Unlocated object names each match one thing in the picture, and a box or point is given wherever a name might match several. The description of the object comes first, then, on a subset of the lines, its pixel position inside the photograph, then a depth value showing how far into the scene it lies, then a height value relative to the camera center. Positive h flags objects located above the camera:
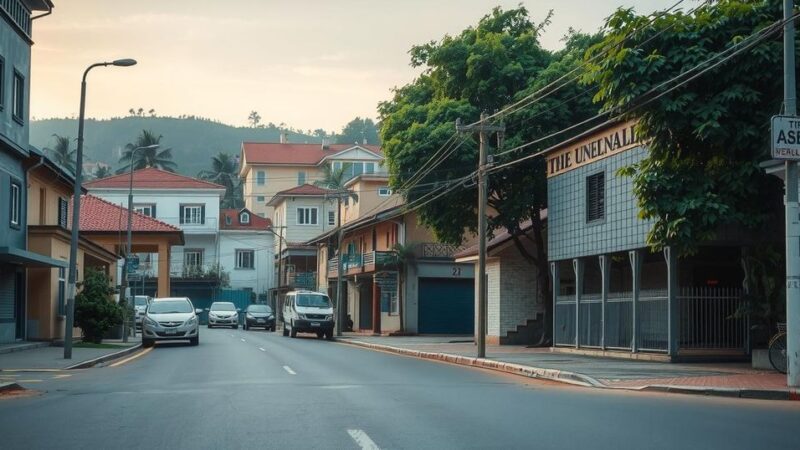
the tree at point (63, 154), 99.75 +14.11
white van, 43.94 -0.87
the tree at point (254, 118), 188.00 +33.00
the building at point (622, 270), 24.16 +0.69
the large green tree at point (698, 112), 20.23 +3.76
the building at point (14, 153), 28.88 +4.13
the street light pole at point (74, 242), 24.91 +1.30
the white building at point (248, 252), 85.88 +3.57
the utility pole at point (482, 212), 26.50 +2.20
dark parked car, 58.00 -1.35
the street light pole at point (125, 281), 35.16 +0.46
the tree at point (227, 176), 112.19 +13.32
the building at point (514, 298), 36.38 -0.10
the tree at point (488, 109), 32.78 +6.13
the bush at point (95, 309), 33.03 -0.53
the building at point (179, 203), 81.75 +7.45
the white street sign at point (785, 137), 15.77 +2.52
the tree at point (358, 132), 166.70 +27.42
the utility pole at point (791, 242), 15.94 +0.88
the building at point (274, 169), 99.94 +12.54
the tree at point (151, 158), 103.00 +14.01
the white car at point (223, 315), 61.34 -1.32
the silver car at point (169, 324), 33.78 -1.04
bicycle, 19.08 -1.02
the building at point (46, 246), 32.75 +1.56
